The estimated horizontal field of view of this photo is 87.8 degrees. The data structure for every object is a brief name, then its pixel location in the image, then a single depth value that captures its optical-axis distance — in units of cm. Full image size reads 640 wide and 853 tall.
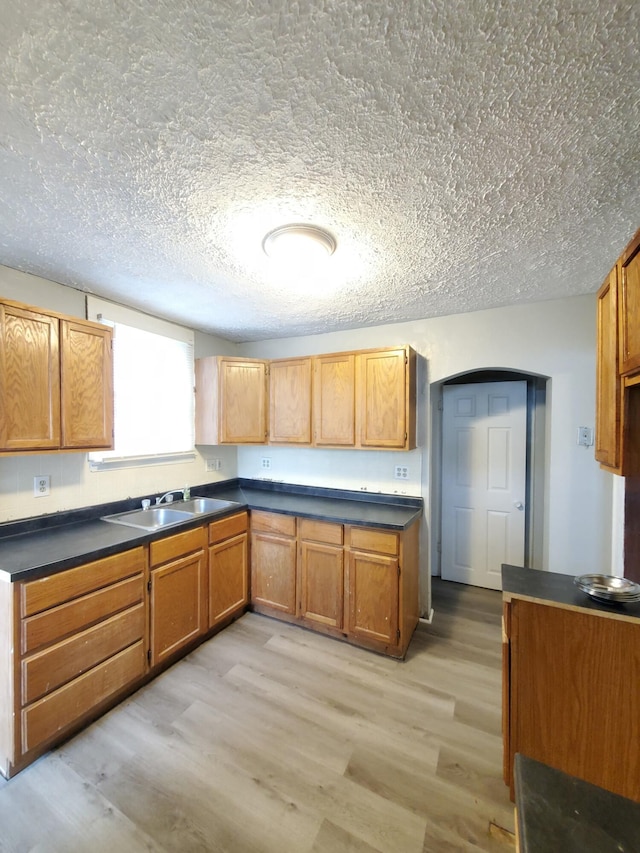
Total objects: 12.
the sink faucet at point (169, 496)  273
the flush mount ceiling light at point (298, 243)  150
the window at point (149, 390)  248
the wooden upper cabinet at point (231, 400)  298
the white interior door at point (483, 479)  317
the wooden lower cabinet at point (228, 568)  250
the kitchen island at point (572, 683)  125
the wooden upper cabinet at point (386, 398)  250
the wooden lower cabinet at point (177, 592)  207
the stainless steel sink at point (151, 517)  241
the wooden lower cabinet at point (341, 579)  228
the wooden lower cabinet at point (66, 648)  146
